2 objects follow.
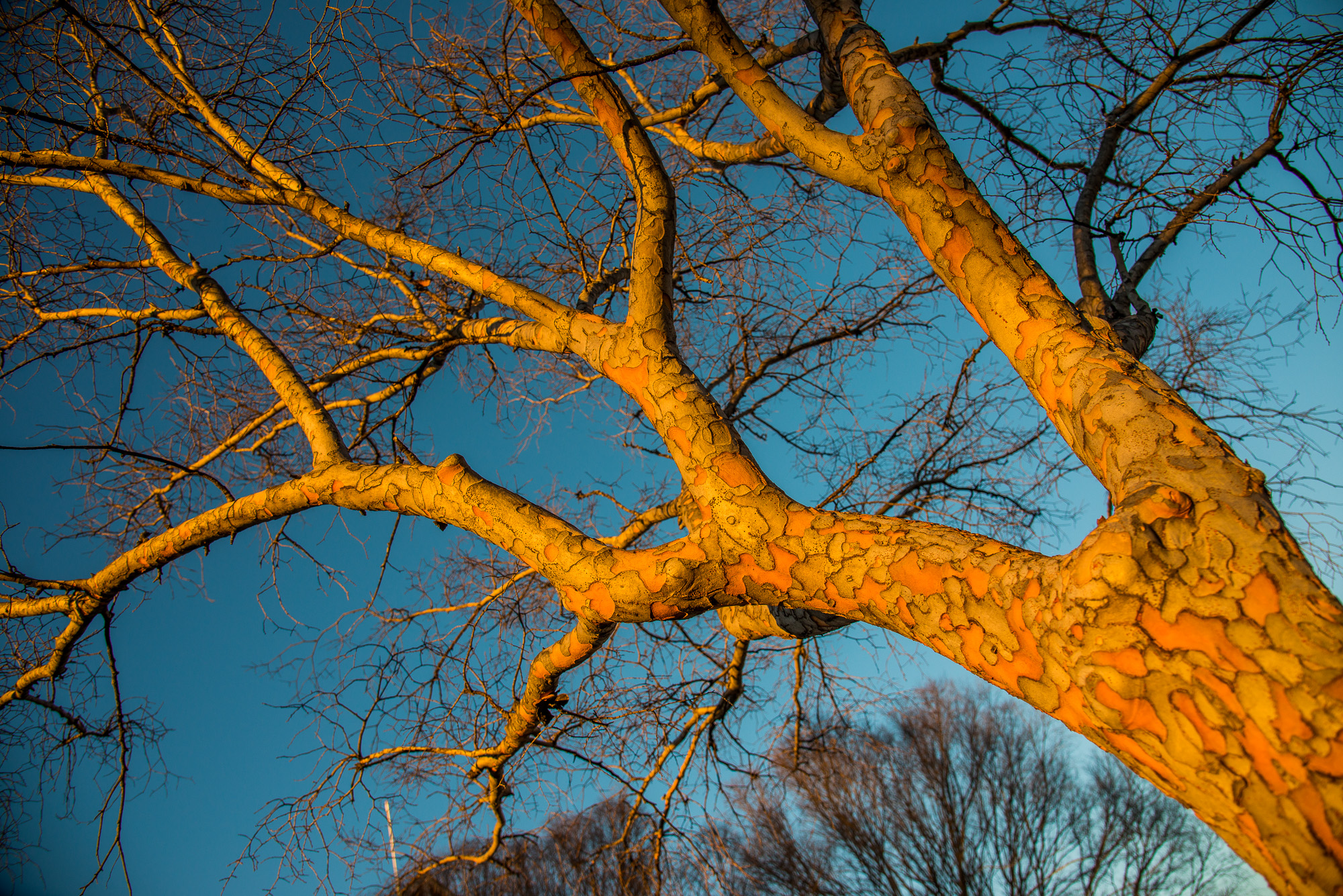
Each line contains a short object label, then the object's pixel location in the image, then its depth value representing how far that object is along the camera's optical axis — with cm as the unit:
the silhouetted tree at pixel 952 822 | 789
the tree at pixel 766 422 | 89
